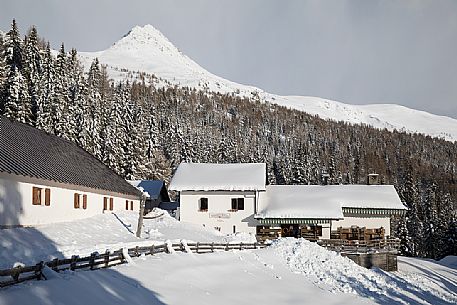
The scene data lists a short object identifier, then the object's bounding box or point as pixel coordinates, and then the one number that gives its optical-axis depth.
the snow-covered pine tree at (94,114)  59.69
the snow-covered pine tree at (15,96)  48.06
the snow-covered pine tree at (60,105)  54.42
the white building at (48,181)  24.78
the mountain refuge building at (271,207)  41.72
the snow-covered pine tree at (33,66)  54.31
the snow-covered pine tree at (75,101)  57.65
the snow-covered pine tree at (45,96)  52.00
